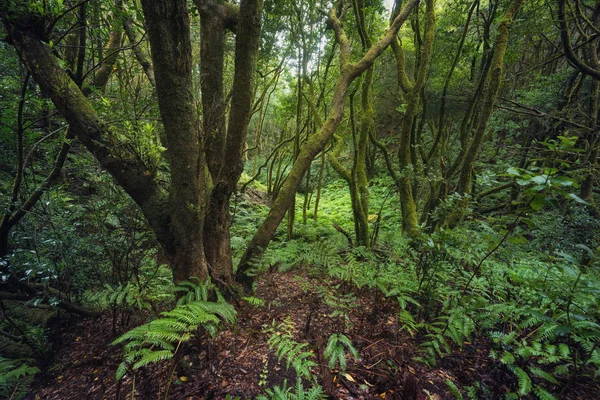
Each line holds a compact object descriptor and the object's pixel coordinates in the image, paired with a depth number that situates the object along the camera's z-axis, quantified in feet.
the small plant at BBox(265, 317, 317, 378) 6.91
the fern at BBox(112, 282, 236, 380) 5.88
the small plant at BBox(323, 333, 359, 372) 6.97
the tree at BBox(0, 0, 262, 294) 7.21
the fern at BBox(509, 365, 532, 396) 5.79
